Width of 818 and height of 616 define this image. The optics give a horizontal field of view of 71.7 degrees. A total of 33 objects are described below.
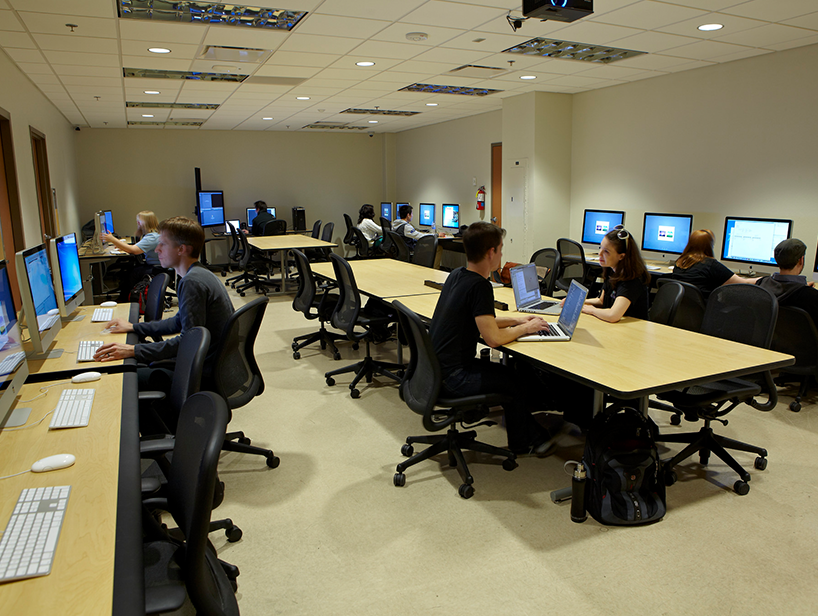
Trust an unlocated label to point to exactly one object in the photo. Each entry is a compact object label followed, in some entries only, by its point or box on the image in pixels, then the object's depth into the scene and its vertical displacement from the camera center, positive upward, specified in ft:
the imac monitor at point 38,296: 8.20 -1.41
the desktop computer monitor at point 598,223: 21.63 -0.91
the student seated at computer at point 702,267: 13.76 -1.67
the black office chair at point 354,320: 13.57 -2.89
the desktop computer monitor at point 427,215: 34.45 -0.85
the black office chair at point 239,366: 8.87 -2.67
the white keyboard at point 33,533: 3.81 -2.39
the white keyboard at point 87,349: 8.76 -2.30
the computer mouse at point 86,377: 7.58 -2.30
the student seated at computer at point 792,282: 12.09 -1.80
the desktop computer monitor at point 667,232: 18.78 -1.13
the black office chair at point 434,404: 8.59 -3.15
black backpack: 8.04 -3.85
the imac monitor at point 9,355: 6.07 -1.74
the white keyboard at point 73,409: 6.23 -2.35
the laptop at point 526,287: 11.51 -1.77
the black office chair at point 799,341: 11.92 -3.04
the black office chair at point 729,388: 8.95 -2.98
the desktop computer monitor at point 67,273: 10.15 -1.30
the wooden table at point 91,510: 3.56 -2.41
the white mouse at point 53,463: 5.16 -2.35
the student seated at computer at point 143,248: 20.35 -1.58
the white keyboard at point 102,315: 11.40 -2.24
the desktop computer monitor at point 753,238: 15.74 -1.13
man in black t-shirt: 8.70 -2.05
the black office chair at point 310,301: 15.66 -2.79
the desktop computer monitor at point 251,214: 37.96 -0.77
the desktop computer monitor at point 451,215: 31.91 -0.84
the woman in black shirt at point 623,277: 10.23 -1.42
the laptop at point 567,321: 9.17 -2.00
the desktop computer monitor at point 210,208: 34.99 -0.31
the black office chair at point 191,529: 4.14 -2.61
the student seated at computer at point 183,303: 8.88 -1.60
